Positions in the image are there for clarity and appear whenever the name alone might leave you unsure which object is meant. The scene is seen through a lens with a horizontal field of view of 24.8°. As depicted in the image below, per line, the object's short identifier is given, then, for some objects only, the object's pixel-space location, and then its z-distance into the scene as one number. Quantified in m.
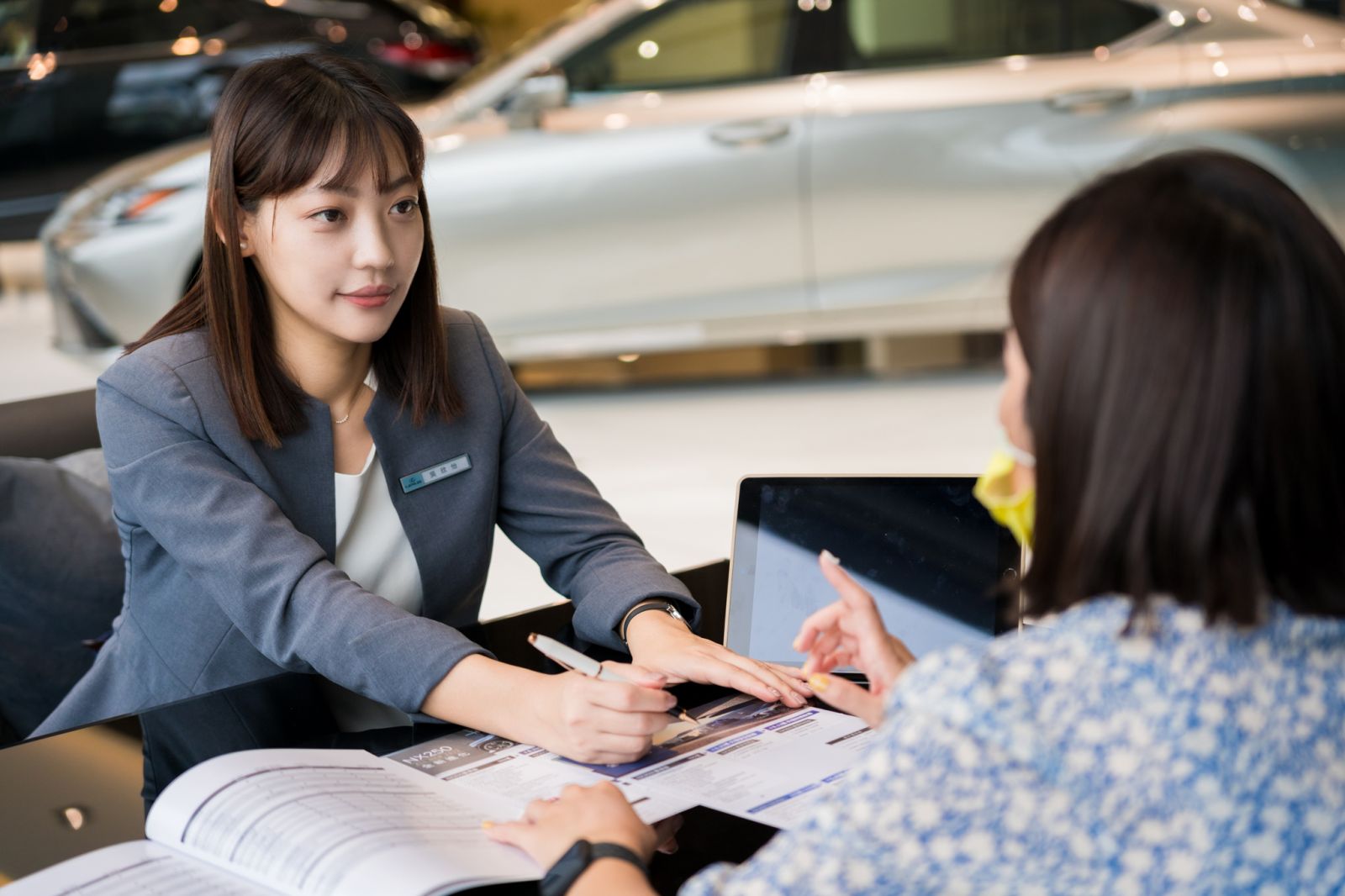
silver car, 6.57
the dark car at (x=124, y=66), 8.34
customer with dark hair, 2.00
